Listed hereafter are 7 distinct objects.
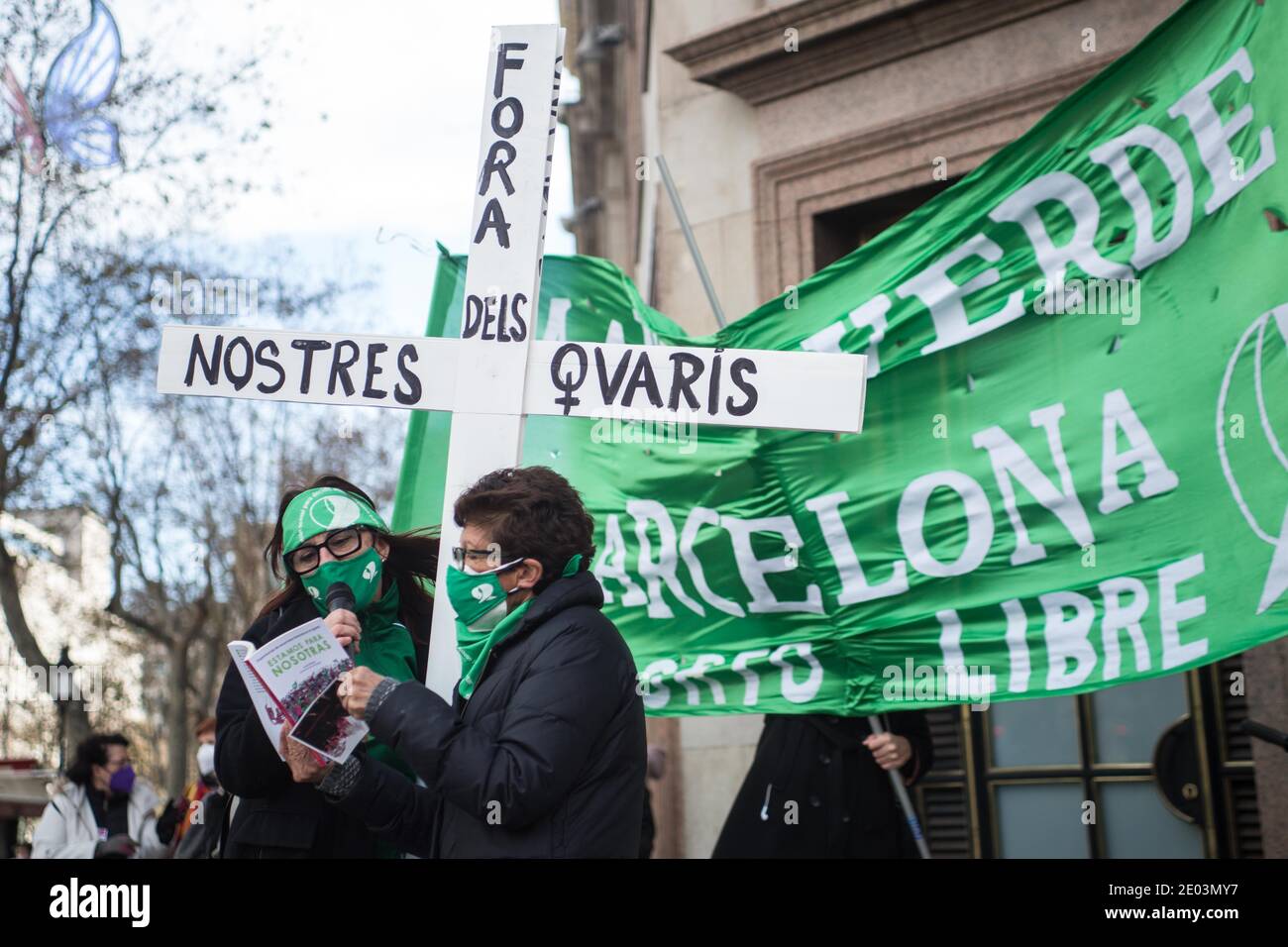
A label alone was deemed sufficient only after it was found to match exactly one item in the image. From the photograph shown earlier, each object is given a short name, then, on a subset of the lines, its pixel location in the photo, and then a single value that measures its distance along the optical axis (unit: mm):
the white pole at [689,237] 6180
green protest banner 4613
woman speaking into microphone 3756
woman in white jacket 8305
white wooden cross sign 3895
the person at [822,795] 5461
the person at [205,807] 4188
